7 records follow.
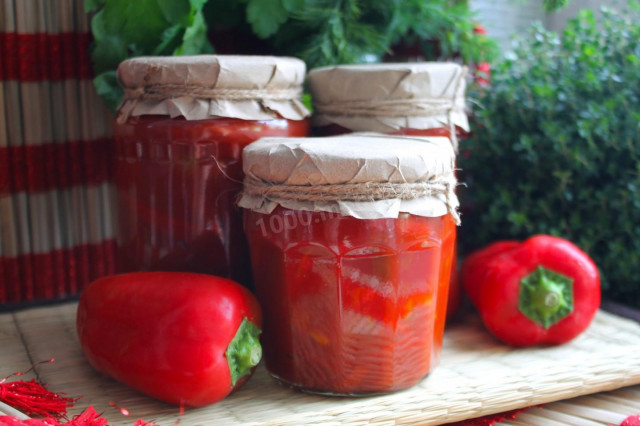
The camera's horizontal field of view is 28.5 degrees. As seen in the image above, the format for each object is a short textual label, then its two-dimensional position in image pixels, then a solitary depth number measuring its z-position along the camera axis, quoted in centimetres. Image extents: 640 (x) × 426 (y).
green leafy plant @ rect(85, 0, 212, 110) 57
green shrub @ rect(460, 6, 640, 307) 62
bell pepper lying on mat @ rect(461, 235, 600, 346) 56
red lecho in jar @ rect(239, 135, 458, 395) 49
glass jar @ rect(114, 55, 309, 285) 53
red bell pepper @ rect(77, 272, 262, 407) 50
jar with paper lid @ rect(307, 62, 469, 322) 55
